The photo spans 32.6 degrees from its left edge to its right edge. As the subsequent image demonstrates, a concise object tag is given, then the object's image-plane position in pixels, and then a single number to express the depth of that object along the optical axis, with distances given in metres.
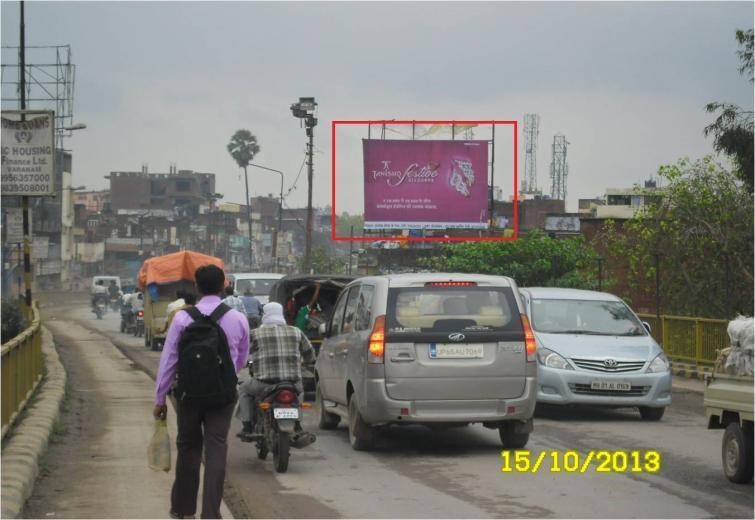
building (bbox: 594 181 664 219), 42.68
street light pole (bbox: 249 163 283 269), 66.41
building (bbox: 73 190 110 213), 175.31
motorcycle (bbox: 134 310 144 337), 48.35
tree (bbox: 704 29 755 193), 25.09
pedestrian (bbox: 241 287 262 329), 27.68
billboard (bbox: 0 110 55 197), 23.31
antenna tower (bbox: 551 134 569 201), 81.88
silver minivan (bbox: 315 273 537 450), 13.16
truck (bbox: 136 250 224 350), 38.53
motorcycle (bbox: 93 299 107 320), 71.75
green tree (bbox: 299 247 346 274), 62.56
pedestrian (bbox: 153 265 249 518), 8.47
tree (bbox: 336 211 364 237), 194.95
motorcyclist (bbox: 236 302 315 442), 12.39
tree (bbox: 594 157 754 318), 35.09
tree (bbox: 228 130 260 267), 128.81
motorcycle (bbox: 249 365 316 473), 12.09
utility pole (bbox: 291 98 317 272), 47.50
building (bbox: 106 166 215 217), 166.75
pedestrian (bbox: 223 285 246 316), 27.06
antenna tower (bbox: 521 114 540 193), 81.25
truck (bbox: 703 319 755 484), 10.82
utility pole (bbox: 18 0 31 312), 28.97
